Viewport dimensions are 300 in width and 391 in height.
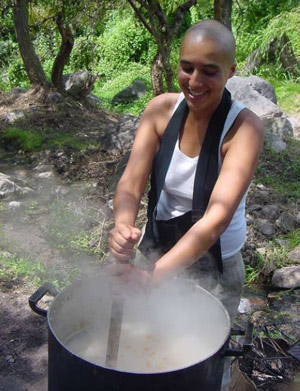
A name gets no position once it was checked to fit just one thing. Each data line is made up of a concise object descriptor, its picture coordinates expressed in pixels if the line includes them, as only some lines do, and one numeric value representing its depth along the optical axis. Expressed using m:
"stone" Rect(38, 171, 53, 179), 6.21
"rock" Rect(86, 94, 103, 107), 9.29
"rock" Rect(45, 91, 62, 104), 8.59
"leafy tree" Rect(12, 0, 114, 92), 8.74
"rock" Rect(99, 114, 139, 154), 6.43
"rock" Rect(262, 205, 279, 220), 5.29
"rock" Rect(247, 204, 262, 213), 5.35
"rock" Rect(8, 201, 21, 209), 5.23
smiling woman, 1.95
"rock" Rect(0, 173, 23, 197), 5.51
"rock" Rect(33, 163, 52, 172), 6.43
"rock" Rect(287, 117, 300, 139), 7.94
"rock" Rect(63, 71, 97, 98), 9.23
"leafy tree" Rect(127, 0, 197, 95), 7.45
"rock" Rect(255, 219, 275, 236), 5.06
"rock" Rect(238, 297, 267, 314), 4.15
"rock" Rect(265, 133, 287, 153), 6.80
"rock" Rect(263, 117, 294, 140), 7.30
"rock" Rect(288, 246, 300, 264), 4.79
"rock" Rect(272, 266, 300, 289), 4.51
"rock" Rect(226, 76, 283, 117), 7.68
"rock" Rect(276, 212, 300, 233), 5.18
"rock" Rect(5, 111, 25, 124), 8.03
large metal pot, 1.71
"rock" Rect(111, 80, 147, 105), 11.16
